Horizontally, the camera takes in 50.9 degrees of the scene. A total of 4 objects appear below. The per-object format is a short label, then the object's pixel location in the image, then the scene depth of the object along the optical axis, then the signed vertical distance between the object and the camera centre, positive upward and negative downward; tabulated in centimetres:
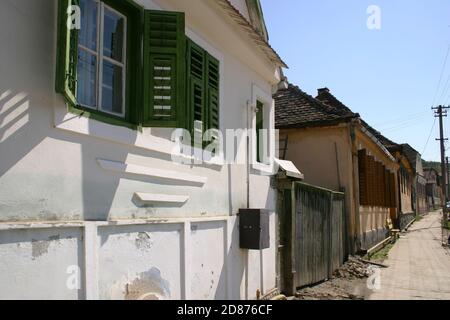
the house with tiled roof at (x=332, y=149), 1416 +168
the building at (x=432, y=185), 7556 +290
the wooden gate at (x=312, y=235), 939 -71
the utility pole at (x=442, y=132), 4162 +612
